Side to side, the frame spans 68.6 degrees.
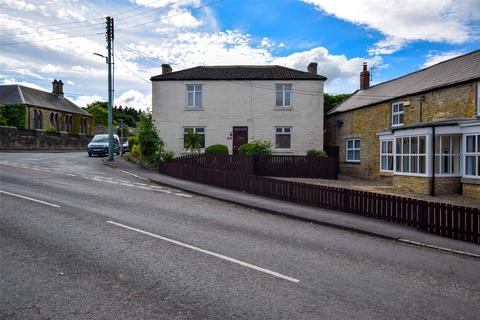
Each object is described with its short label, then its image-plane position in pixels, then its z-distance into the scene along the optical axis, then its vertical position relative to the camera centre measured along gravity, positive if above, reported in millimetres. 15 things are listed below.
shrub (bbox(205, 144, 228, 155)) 24984 +302
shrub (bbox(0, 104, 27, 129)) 49062 +5464
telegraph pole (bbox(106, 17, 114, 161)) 26516 +6156
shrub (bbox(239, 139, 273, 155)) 23406 +353
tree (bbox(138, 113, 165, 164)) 23484 +751
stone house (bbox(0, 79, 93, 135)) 50531 +7183
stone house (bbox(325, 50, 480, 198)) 16844 +1244
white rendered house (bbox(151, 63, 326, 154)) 28188 +3542
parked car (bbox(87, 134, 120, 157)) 31734 +645
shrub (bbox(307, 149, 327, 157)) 24717 +25
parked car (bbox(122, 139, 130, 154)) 38862 +690
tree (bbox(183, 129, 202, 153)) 25438 +889
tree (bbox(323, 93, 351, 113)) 39975 +6224
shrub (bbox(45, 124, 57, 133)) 42106 +2839
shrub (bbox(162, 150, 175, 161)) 23144 -184
